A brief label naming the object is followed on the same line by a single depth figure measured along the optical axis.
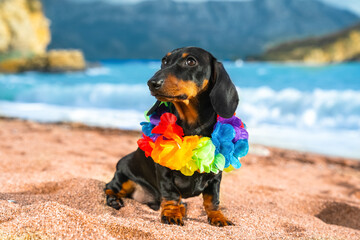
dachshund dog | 2.25
